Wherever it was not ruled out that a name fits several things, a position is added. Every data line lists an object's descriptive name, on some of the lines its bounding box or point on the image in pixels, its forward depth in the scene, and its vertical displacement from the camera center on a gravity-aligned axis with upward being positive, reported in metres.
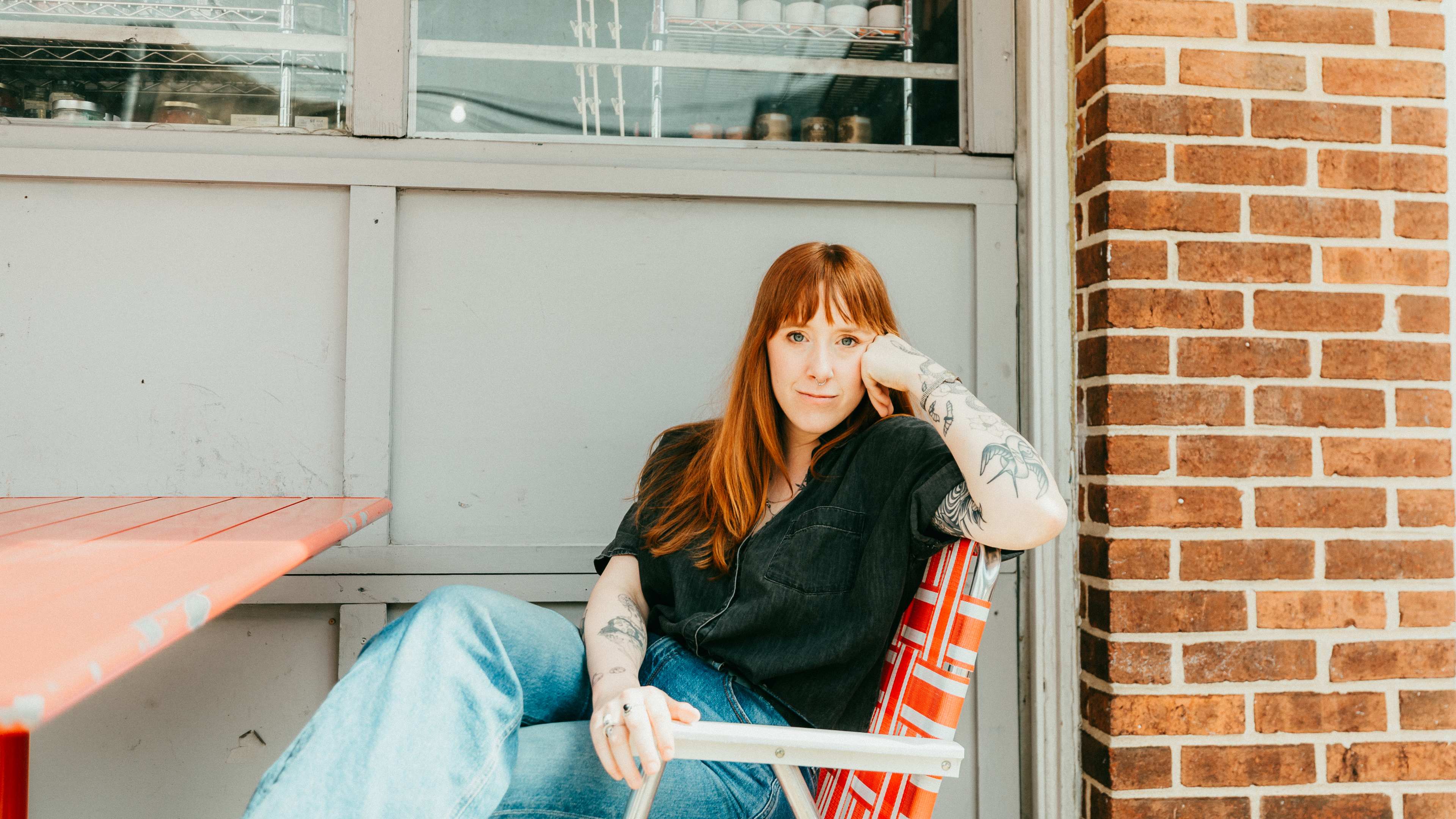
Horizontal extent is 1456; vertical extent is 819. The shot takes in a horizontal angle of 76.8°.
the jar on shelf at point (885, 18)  2.10 +0.98
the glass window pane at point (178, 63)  1.96 +0.83
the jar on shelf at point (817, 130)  2.09 +0.72
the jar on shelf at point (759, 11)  2.06 +0.98
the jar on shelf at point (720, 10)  2.05 +0.98
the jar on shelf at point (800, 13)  2.07 +0.98
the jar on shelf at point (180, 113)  1.97 +0.71
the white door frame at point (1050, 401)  1.83 +0.10
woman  1.05 -0.24
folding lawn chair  1.02 -0.34
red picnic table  0.64 -0.13
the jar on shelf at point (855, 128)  2.09 +0.73
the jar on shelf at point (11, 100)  1.94 +0.73
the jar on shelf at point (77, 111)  1.95 +0.71
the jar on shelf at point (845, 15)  2.09 +0.98
